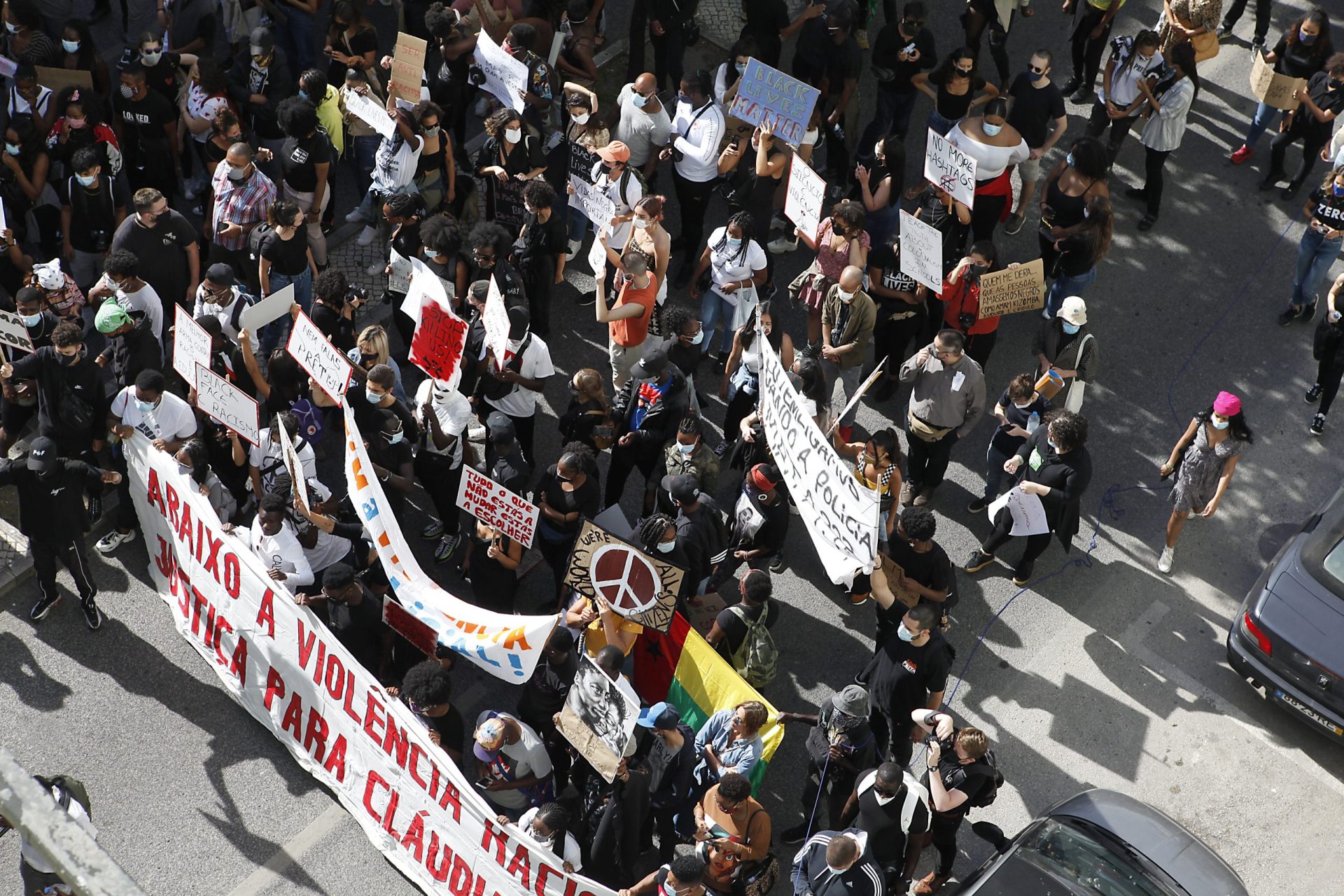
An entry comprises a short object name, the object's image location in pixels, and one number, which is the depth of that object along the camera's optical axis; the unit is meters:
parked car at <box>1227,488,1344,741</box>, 9.56
